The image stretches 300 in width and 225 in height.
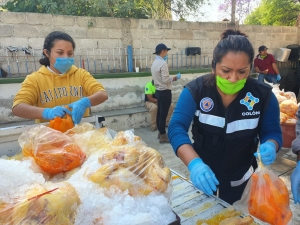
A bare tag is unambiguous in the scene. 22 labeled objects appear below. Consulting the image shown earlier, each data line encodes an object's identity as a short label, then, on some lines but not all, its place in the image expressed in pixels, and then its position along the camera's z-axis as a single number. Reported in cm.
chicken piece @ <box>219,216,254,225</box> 102
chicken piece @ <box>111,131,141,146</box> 116
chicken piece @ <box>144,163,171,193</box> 92
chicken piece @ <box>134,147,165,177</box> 96
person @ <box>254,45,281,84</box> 669
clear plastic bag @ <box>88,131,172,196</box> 89
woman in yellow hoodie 170
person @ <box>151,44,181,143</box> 434
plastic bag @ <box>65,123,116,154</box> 120
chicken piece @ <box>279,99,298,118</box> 383
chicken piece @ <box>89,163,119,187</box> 89
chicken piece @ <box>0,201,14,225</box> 67
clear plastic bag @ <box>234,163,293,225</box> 105
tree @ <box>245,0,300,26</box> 986
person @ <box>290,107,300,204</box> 126
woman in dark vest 132
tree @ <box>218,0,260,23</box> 1626
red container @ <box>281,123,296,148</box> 375
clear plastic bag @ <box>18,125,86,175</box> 104
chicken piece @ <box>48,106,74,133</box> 135
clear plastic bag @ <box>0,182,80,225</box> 67
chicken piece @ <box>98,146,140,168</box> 97
